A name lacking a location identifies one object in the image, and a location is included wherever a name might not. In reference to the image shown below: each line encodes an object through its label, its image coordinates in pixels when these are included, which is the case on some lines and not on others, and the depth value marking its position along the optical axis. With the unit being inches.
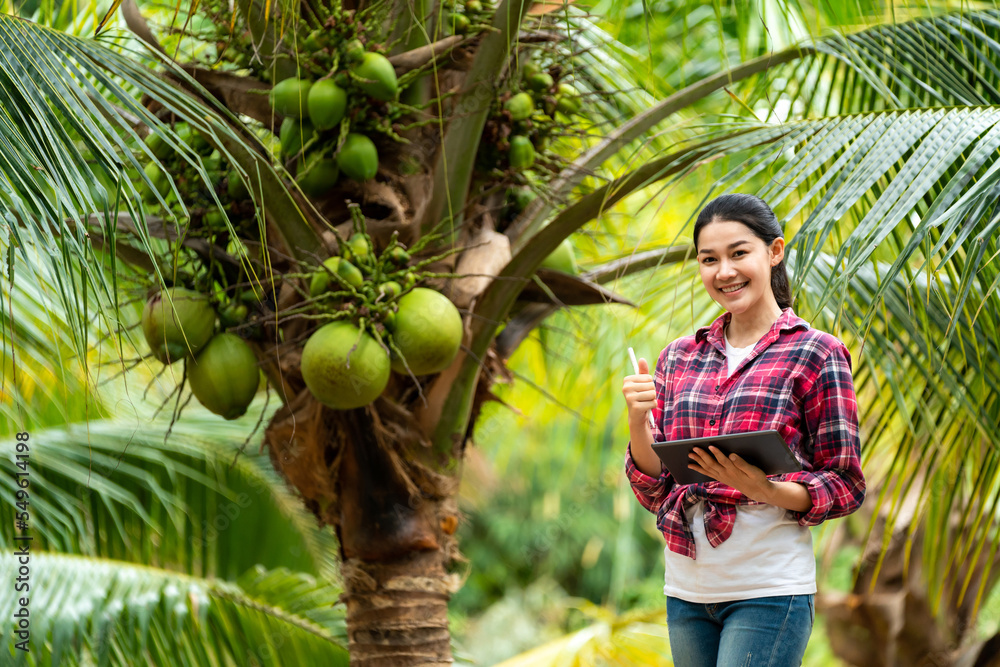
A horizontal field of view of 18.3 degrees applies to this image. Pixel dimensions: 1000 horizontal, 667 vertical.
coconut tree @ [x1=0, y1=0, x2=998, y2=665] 279.8
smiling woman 265.2
